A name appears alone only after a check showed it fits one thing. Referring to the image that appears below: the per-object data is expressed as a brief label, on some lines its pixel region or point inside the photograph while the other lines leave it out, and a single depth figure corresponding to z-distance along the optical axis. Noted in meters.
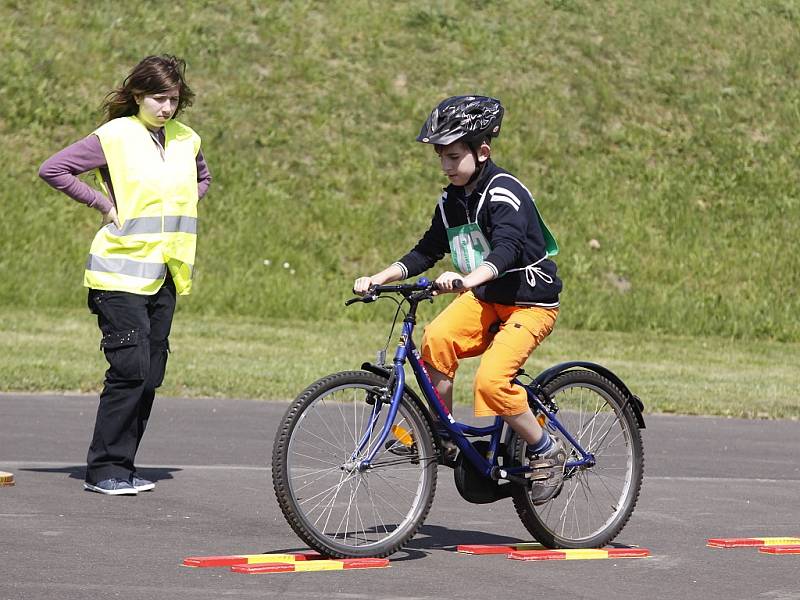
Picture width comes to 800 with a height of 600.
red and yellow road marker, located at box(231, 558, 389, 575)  13.15
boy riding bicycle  13.94
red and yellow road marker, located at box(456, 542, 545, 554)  14.43
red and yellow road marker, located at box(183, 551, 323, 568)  13.34
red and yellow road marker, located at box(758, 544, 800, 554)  14.77
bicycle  13.34
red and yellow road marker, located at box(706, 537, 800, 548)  15.13
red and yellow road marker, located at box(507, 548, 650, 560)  14.19
